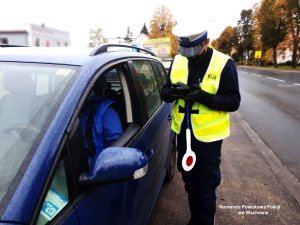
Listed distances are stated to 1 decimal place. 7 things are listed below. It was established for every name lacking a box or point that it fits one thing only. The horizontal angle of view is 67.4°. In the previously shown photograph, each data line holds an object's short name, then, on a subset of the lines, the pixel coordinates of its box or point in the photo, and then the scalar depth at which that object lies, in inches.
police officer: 65.8
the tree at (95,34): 1723.8
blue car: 34.6
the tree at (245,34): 2023.3
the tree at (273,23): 1244.5
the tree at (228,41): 2540.7
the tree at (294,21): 1062.8
